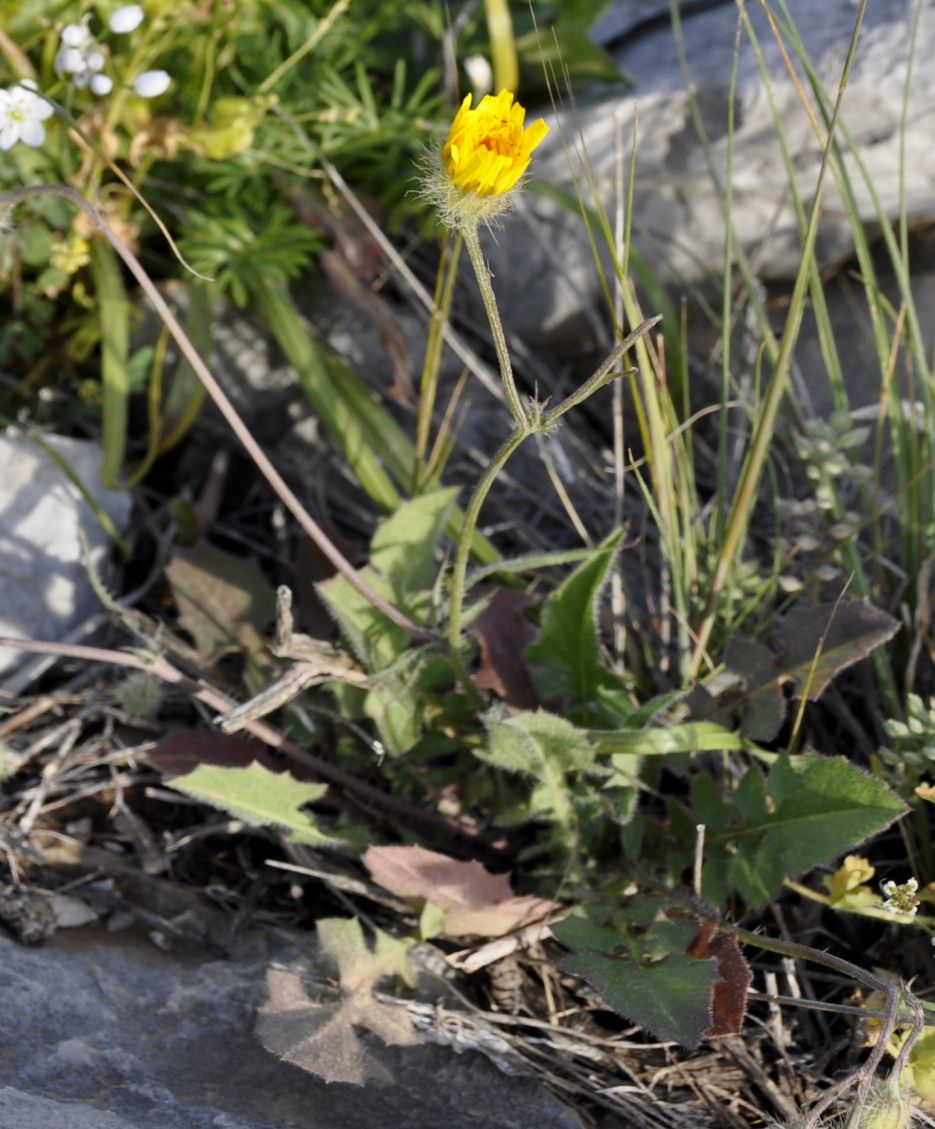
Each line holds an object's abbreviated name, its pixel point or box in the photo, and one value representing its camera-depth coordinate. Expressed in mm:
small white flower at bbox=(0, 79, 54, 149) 729
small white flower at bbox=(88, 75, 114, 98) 762
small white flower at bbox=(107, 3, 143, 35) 767
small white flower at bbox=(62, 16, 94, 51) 770
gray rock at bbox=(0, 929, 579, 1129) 664
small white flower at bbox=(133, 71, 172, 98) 772
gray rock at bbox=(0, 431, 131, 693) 814
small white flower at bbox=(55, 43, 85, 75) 772
